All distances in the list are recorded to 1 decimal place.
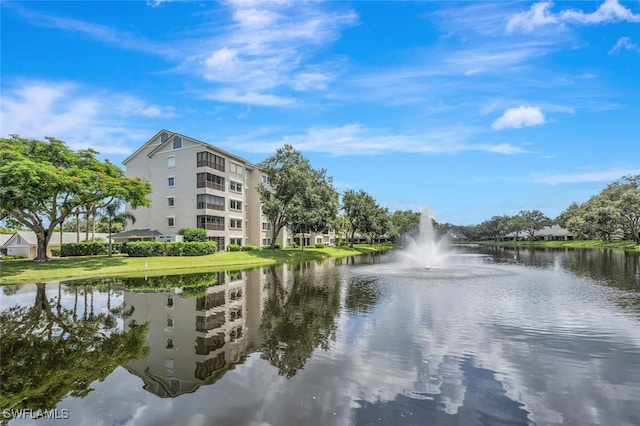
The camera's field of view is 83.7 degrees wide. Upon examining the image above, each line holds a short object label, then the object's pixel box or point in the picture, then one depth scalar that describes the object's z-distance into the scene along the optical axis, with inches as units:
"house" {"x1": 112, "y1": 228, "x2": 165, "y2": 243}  2308.1
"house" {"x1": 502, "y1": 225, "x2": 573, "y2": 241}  5590.6
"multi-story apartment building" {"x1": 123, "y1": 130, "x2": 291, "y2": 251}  2322.8
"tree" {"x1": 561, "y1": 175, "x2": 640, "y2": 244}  3299.7
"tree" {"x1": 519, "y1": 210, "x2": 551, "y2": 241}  5831.7
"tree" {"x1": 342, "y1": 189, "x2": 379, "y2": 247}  3809.1
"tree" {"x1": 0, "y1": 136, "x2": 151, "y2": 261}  1275.8
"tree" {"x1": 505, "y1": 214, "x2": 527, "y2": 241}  5979.3
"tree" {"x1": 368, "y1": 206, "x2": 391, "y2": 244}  3989.2
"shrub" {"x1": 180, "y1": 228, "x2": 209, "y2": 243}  2117.4
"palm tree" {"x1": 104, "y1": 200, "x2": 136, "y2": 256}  1951.6
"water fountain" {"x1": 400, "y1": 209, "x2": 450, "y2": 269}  1659.4
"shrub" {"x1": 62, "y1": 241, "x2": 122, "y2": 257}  2070.6
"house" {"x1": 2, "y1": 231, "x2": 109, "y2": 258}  2588.6
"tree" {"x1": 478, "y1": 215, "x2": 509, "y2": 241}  6740.2
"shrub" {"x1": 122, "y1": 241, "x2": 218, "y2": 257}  1862.7
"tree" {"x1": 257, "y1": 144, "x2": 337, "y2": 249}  2413.9
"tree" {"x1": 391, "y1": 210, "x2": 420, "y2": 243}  5841.5
